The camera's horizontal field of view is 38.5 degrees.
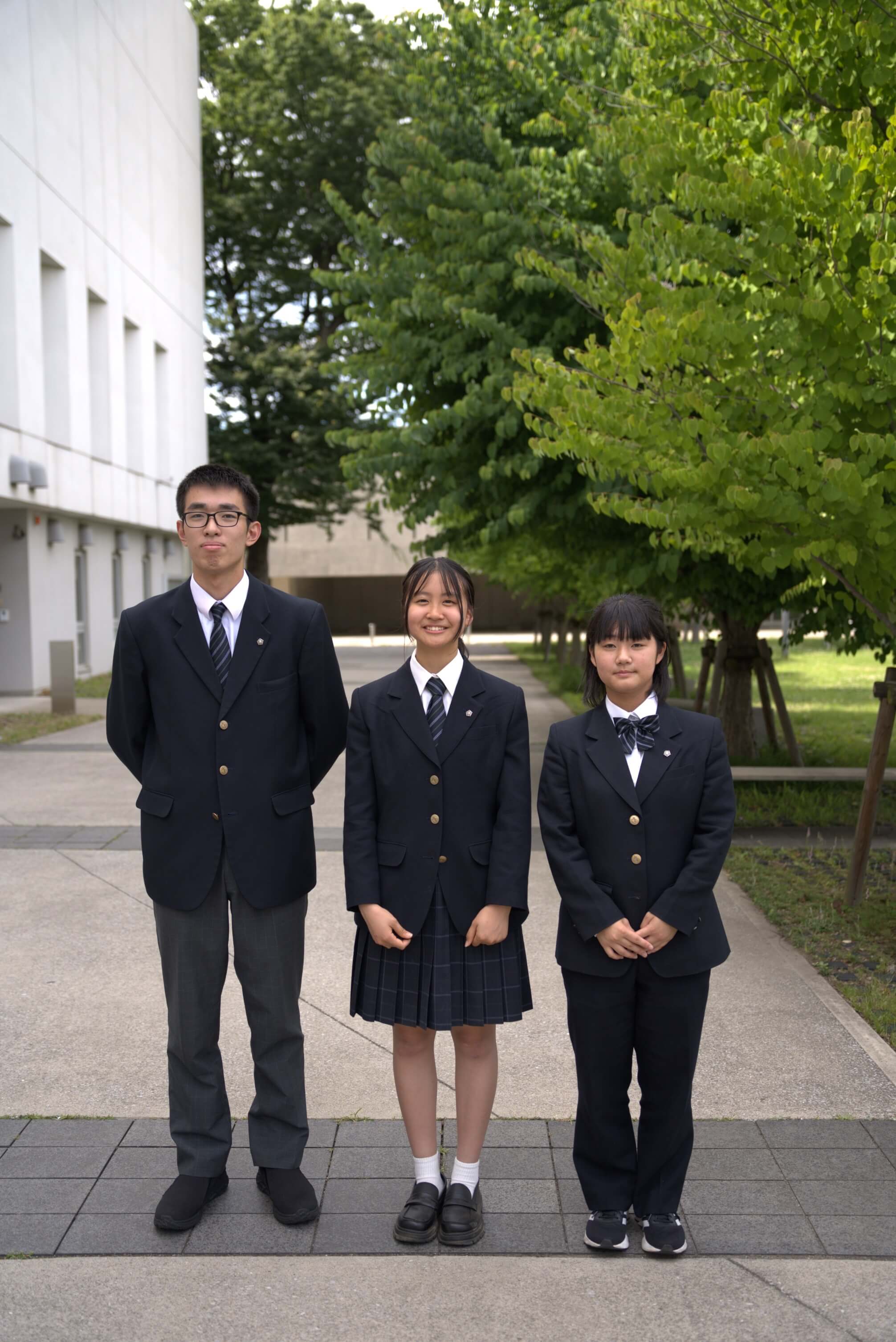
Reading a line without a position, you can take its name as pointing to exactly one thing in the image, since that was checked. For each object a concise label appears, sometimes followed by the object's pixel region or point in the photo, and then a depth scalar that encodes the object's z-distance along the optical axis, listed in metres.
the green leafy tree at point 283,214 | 33.84
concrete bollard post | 17.38
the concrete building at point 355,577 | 50.56
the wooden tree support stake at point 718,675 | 11.95
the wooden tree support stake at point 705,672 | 13.77
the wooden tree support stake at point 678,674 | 15.26
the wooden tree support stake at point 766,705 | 11.83
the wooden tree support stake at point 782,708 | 11.11
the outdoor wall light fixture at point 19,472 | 18.48
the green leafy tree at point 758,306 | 5.37
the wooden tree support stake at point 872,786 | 6.69
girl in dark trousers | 3.30
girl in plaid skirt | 3.36
